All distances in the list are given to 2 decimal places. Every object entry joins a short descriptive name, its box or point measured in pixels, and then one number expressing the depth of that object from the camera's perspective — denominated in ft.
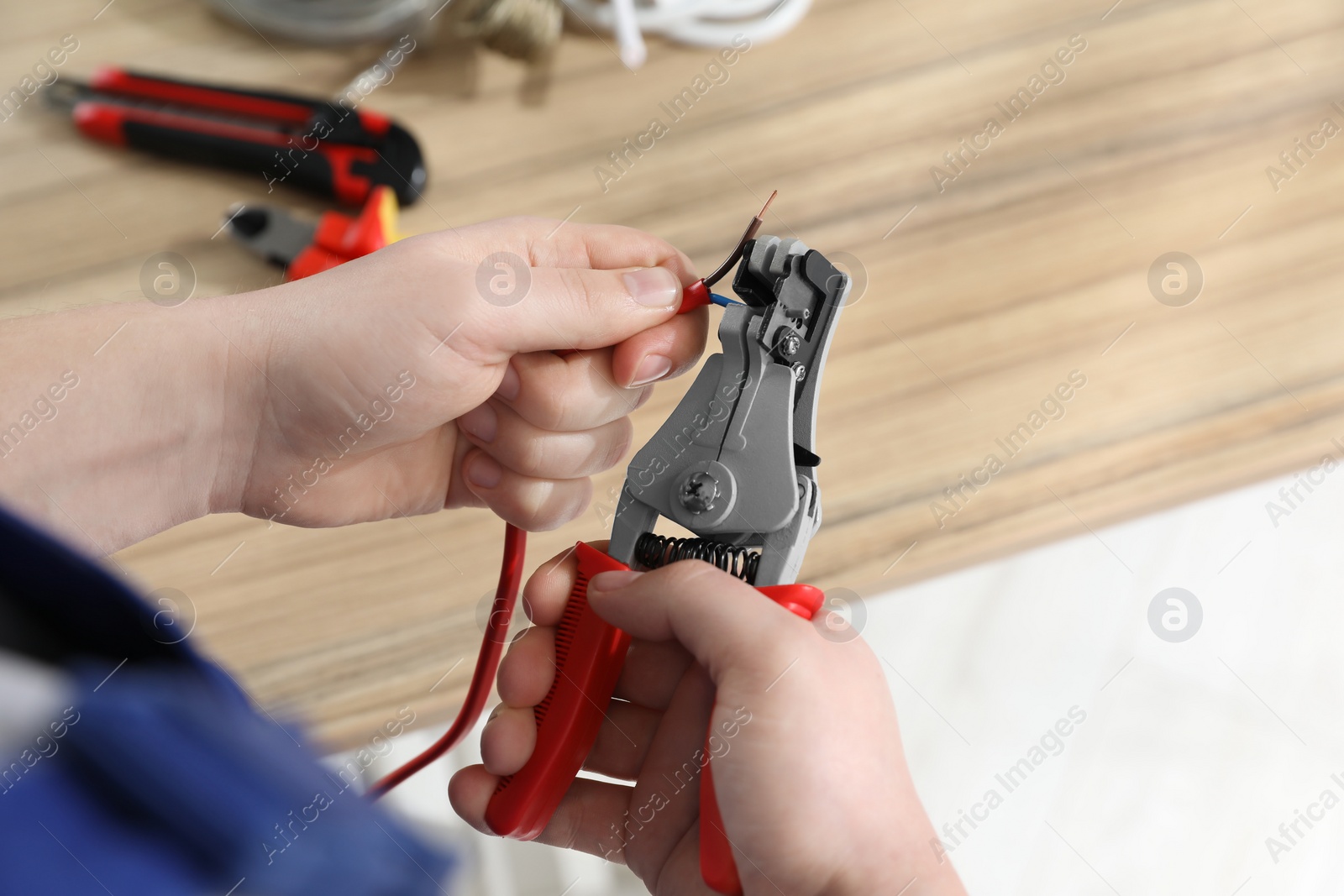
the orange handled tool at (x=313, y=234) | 2.27
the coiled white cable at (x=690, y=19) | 2.59
